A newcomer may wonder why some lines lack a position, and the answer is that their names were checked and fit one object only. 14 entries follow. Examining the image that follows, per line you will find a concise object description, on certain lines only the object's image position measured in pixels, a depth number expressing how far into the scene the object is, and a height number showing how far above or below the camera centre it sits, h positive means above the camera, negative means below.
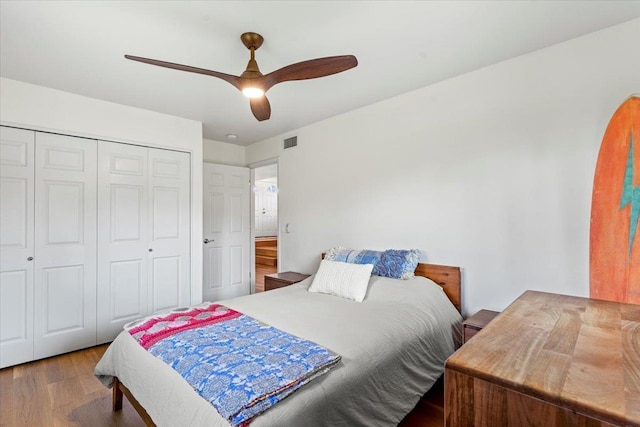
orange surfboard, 1.65 +0.02
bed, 1.22 -0.72
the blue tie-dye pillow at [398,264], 2.61 -0.42
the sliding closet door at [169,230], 3.39 -0.14
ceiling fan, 1.65 +0.86
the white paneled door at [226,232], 4.29 -0.21
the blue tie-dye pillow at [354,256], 2.83 -0.38
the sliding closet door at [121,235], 3.06 -0.18
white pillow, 2.43 -0.53
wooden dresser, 0.67 -0.41
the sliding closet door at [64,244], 2.73 -0.24
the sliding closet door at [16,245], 2.56 -0.22
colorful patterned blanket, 1.11 -0.64
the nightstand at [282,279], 3.49 -0.73
